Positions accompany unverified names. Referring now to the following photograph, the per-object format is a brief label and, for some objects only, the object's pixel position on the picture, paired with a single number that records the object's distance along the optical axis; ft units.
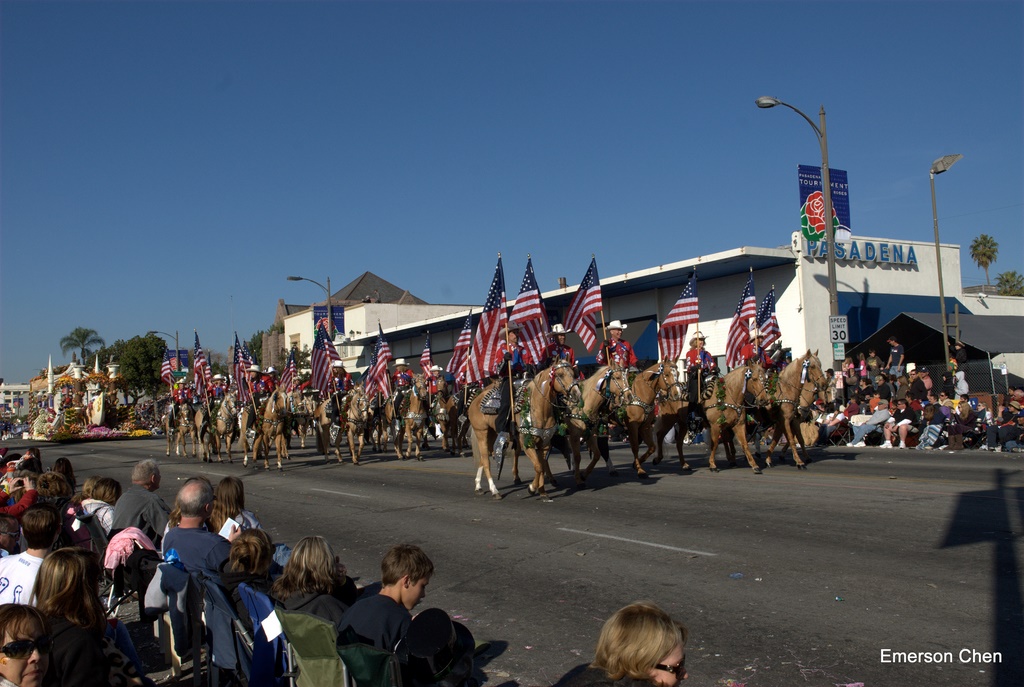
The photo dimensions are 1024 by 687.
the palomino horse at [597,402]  49.54
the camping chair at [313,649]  15.26
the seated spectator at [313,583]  17.93
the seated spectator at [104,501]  27.91
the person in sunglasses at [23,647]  12.96
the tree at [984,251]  286.87
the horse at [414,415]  85.40
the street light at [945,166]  96.99
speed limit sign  86.58
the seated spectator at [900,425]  79.20
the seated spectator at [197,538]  21.65
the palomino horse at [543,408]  46.88
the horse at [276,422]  79.25
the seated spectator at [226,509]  24.93
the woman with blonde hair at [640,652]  11.20
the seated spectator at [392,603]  16.08
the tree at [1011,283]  268.25
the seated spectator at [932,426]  77.05
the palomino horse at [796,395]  60.23
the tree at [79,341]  355.97
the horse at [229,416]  88.22
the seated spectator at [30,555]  19.13
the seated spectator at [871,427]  82.43
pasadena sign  116.47
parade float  163.48
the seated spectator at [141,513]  26.82
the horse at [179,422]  105.57
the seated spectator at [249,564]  19.67
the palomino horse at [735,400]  58.75
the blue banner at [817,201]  94.94
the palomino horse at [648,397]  57.16
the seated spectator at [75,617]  14.48
